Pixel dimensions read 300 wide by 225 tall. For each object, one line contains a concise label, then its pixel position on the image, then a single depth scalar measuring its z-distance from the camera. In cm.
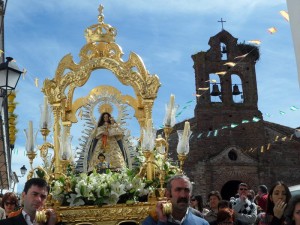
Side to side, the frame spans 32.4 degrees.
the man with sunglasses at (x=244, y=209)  800
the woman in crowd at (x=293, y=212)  427
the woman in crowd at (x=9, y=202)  764
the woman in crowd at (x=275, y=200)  526
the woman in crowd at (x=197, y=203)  884
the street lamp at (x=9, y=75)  779
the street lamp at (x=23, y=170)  1844
